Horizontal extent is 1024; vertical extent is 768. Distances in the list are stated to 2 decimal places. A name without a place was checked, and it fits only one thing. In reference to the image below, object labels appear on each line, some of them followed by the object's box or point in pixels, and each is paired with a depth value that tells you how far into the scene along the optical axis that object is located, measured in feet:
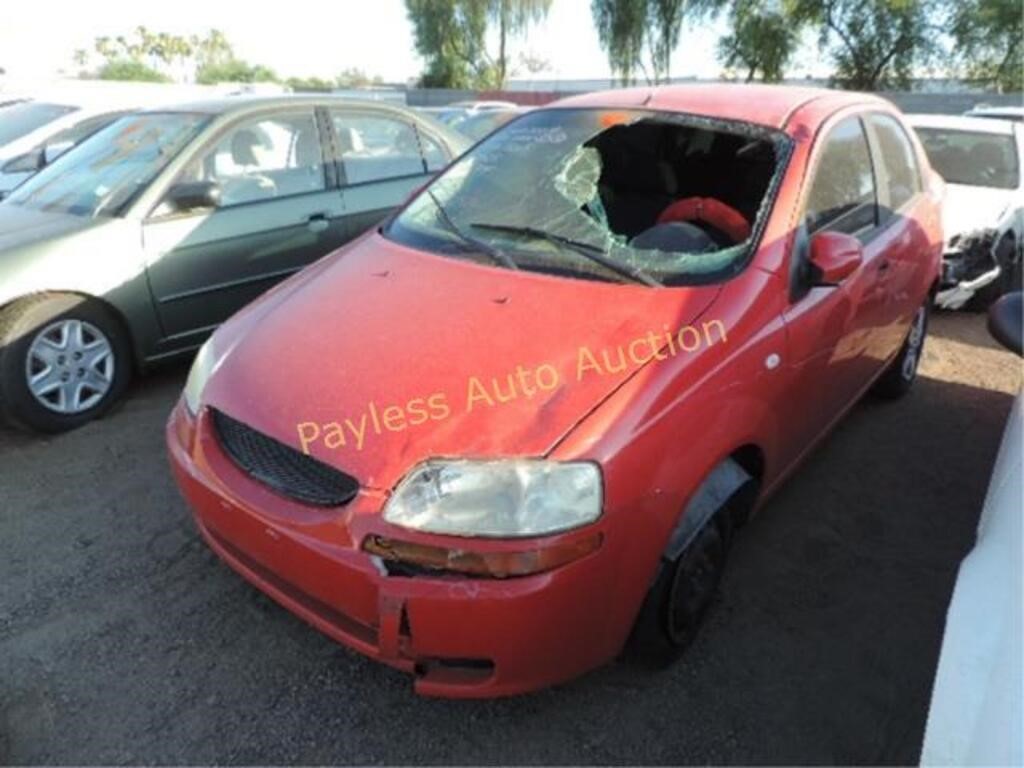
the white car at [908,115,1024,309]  17.90
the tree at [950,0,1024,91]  71.20
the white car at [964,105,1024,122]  30.73
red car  5.92
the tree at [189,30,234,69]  227.61
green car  11.68
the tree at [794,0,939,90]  76.95
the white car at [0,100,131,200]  21.33
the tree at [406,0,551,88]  123.44
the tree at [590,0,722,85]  96.68
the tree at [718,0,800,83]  82.53
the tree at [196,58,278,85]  204.64
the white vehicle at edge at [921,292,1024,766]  3.81
